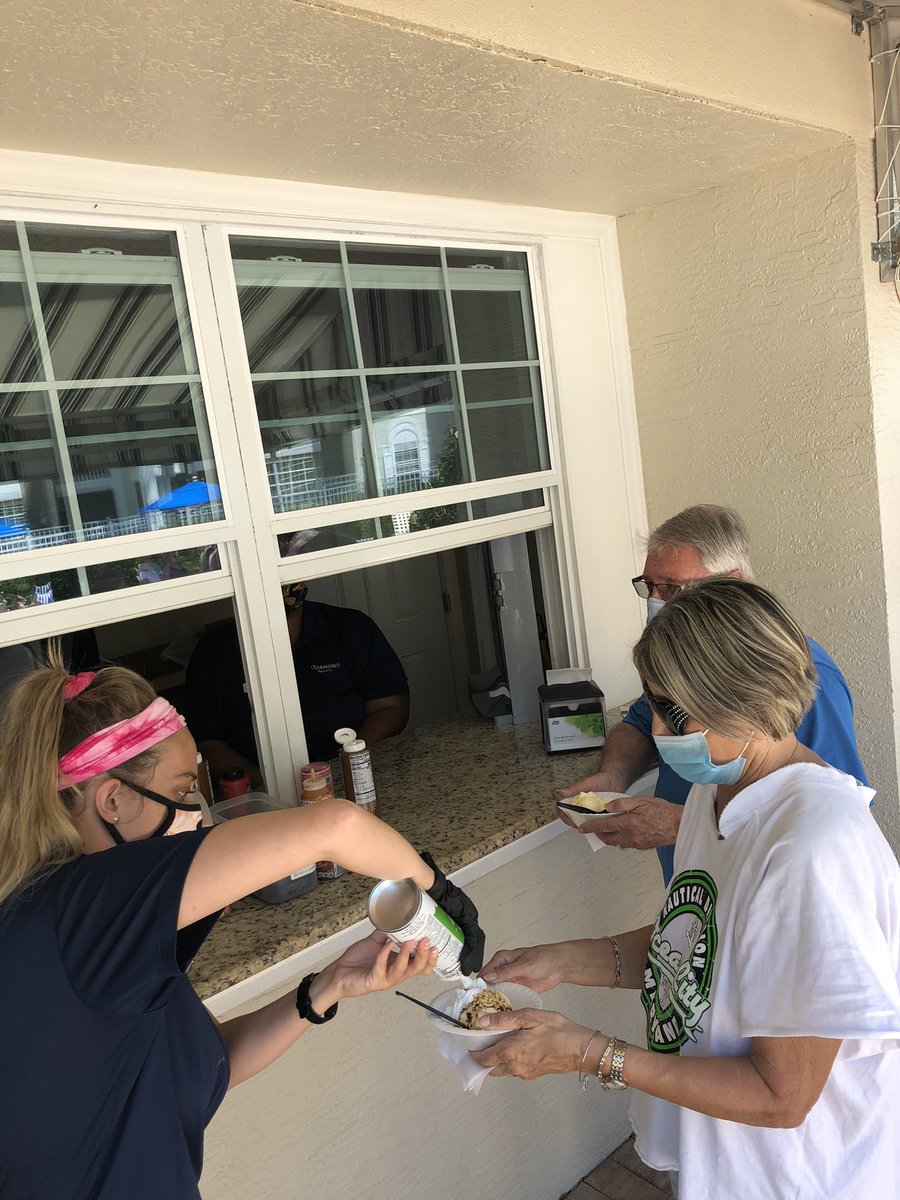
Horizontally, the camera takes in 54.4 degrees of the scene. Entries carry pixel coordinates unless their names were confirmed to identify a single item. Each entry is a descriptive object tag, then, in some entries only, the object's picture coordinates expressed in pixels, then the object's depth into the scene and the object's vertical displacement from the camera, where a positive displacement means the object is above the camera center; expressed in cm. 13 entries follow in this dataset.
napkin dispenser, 232 -68
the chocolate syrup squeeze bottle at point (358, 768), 199 -63
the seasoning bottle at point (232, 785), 188 -59
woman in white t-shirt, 102 -63
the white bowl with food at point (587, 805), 190 -75
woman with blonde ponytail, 88 -41
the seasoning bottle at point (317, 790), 181 -61
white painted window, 160 +21
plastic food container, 172 -65
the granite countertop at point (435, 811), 157 -79
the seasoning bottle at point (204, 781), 191 -59
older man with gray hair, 179 -27
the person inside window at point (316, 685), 255 -57
